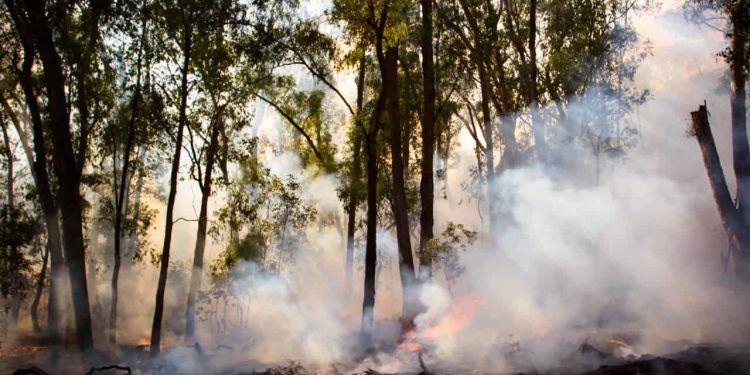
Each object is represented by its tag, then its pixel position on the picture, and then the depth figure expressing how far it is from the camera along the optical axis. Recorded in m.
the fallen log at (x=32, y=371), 8.78
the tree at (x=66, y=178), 14.22
